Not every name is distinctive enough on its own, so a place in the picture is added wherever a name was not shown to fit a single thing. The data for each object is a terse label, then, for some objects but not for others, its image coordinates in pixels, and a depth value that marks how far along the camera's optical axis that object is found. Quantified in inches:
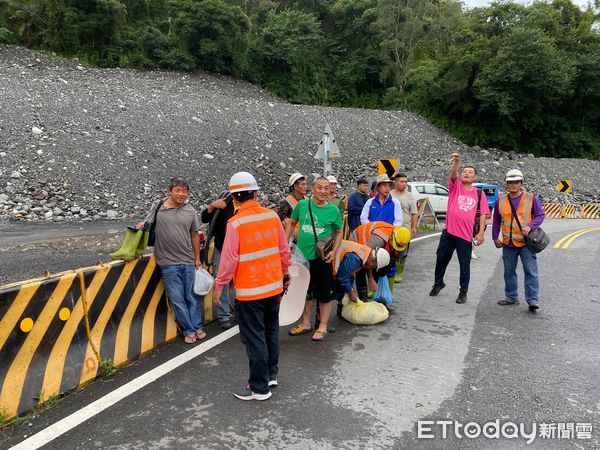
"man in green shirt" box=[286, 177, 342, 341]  201.0
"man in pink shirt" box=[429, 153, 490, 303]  262.4
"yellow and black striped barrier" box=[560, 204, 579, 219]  1059.6
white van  784.9
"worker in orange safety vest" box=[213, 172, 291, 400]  148.1
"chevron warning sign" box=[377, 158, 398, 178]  477.7
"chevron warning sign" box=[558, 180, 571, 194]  1150.3
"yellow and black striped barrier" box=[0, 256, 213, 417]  139.7
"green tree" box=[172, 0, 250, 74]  1419.8
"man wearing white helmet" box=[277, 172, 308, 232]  232.7
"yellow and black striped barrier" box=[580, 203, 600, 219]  1129.4
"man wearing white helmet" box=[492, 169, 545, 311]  250.7
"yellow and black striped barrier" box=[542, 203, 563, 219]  1038.4
